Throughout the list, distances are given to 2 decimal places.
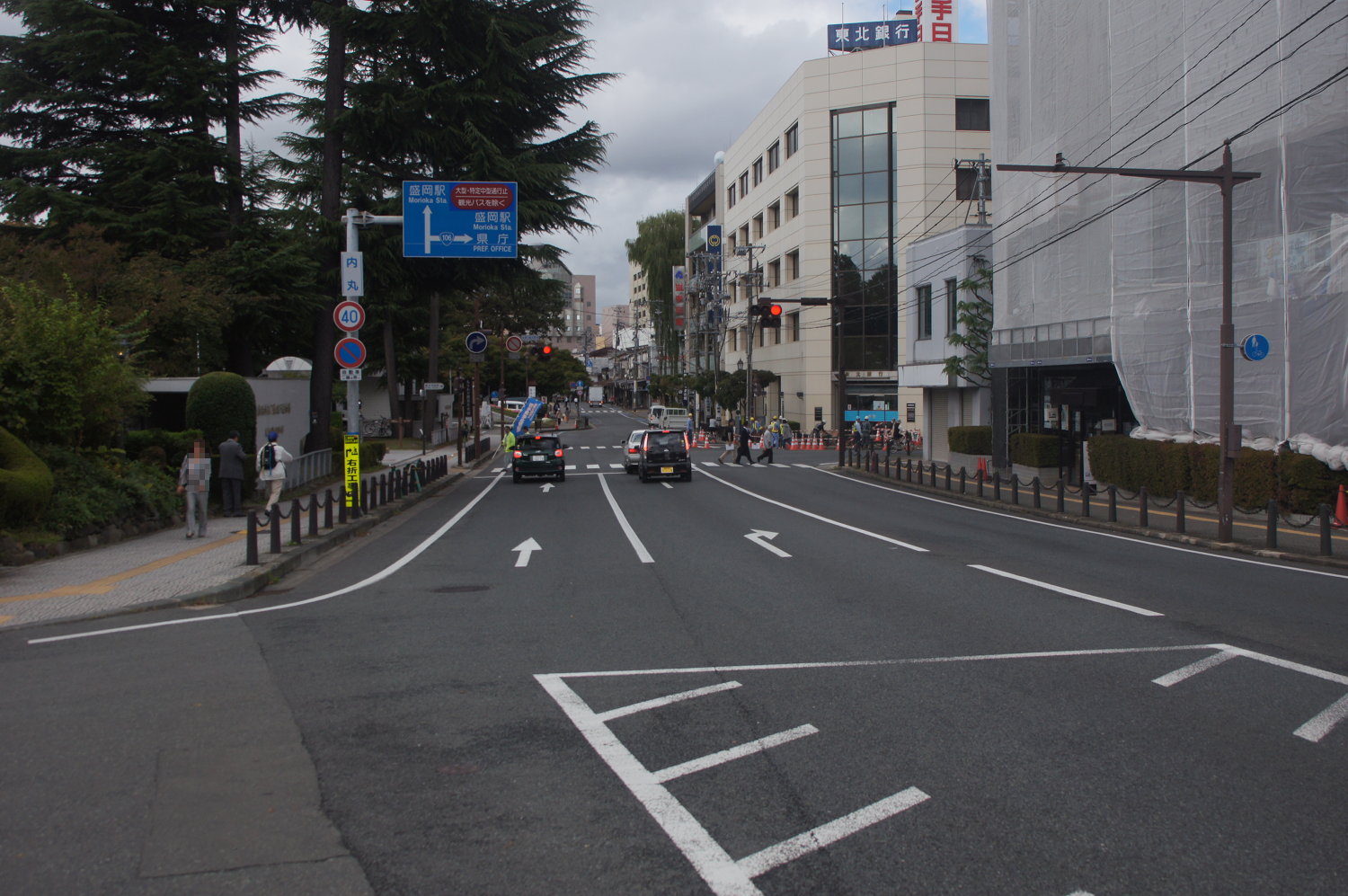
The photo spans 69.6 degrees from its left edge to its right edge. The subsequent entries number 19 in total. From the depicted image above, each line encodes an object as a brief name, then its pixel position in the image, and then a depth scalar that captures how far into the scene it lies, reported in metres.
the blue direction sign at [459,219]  21.98
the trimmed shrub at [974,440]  36.25
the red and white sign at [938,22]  61.38
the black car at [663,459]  32.03
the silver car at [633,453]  35.38
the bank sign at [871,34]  64.94
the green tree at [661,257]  95.19
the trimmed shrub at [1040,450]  29.86
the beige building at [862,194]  60.56
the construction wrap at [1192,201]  18.06
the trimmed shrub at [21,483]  13.33
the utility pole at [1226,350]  15.55
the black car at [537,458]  32.81
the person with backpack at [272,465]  19.11
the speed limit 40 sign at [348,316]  18.30
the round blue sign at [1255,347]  17.45
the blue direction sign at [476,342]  35.53
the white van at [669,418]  67.41
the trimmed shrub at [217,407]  21.22
